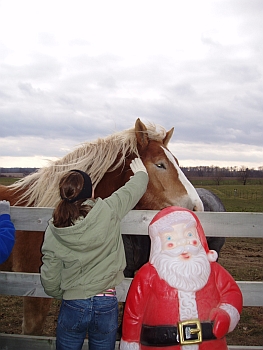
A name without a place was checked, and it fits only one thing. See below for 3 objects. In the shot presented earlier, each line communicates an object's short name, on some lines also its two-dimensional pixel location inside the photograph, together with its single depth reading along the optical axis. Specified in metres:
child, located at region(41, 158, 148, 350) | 2.24
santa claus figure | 2.12
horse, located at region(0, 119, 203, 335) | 3.35
